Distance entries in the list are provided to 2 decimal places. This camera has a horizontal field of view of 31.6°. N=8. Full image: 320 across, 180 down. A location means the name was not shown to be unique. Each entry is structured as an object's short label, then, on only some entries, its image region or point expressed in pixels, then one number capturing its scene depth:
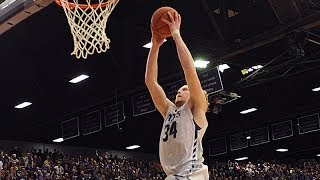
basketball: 4.21
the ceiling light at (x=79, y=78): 16.28
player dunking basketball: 3.99
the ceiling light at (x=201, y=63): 13.65
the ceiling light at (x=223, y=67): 13.88
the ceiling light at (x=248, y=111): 21.05
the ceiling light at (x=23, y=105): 18.83
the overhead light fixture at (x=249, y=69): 14.51
